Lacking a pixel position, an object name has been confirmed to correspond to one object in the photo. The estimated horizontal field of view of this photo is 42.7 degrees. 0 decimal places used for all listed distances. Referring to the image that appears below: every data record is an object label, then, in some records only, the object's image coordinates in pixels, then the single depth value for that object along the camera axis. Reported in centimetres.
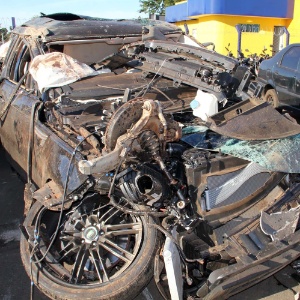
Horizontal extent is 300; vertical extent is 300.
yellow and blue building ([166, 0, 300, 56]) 1898
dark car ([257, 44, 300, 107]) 752
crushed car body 251
